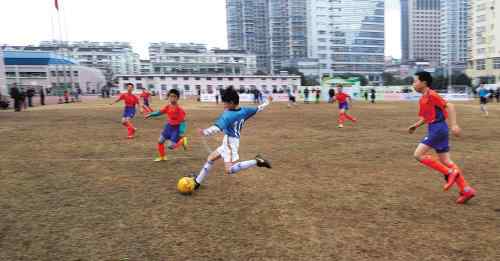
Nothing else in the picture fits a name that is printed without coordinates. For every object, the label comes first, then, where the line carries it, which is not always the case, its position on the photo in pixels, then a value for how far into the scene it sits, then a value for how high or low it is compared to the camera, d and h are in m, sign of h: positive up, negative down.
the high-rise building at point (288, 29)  144.62 +24.75
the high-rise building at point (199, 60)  130.12 +12.58
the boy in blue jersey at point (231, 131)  6.02 -0.60
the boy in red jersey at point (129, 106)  13.94 -0.34
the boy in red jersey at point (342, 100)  18.00 -0.51
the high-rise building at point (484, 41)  81.19 +9.97
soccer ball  6.39 -1.57
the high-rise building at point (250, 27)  154.34 +27.93
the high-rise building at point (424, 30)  188.62 +29.48
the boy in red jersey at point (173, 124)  9.22 -0.72
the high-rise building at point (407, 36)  197.26 +26.94
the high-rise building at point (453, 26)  138.00 +22.51
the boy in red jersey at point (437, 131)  5.76 -0.72
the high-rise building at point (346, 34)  138.50 +20.79
